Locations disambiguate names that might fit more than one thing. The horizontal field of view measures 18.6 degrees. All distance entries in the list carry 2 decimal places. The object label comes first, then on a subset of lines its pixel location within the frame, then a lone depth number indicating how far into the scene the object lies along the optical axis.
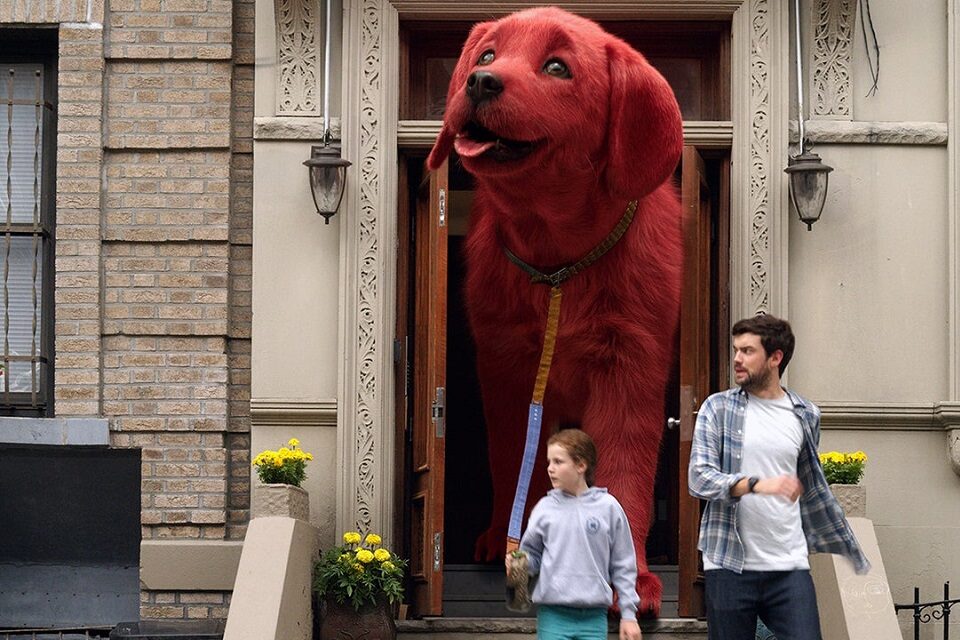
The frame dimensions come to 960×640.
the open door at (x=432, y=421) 14.51
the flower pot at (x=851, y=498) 13.65
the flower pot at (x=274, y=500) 13.75
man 10.22
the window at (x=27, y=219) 15.75
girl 10.56
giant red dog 13.06
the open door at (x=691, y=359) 14.56
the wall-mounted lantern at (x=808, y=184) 14.55
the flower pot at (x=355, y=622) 13.69
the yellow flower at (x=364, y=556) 13.83
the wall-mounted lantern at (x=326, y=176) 14.65
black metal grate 14.93
